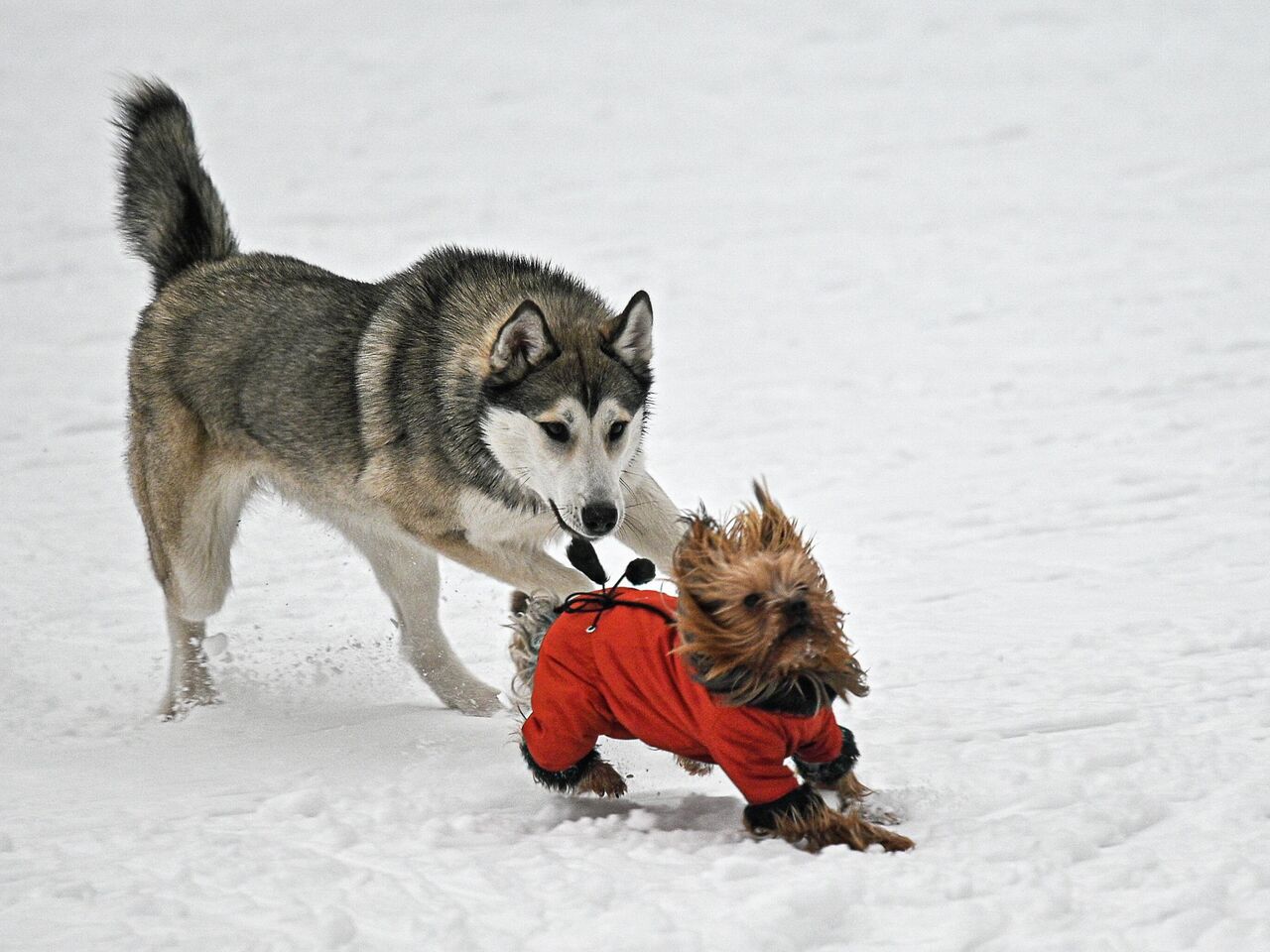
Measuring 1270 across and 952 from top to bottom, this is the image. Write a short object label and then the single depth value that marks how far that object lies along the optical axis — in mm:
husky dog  9062
